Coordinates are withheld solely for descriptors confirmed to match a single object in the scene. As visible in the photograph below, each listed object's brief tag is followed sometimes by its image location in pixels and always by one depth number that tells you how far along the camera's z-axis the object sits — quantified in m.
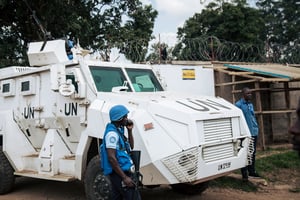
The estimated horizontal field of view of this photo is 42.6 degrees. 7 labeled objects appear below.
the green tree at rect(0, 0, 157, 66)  12.59
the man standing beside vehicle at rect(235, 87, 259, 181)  6.97
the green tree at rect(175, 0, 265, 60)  25.05
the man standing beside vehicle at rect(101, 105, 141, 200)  3.80
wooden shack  10.15
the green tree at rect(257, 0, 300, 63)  31.36
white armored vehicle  4.85
